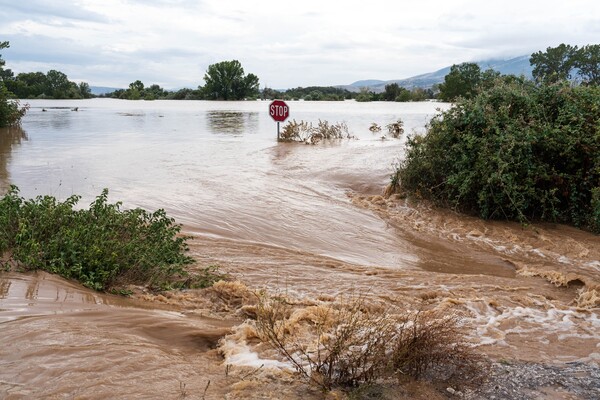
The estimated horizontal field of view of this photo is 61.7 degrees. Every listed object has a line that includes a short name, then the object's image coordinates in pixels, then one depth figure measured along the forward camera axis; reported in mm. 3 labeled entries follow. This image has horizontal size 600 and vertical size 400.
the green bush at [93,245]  4906
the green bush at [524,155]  8547
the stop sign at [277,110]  22855
